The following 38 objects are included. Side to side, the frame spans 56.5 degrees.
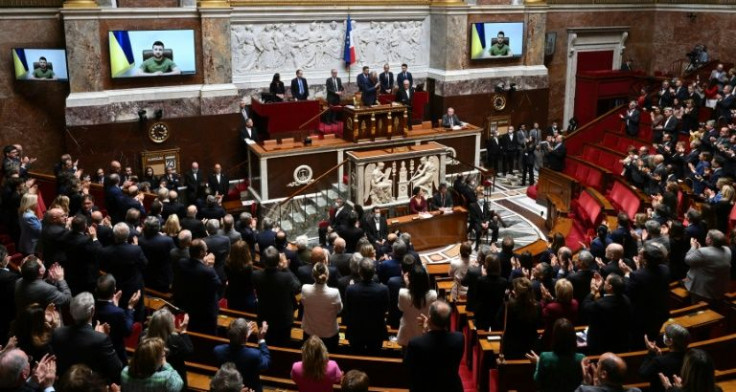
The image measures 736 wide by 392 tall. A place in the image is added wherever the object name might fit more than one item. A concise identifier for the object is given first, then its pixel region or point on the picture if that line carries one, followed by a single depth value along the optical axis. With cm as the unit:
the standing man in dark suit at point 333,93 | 1472
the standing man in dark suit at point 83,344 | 440
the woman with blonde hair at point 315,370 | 427
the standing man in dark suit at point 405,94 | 1509
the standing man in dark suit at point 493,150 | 1614
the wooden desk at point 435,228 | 1166
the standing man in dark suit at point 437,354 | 457
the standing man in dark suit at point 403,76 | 1533
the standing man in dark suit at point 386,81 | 1530
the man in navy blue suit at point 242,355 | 443
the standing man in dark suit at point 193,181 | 1249
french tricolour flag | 1546
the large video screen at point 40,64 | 1224
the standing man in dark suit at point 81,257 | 641
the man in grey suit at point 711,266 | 662
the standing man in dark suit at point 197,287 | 577
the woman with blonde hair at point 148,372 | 399
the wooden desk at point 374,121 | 1350
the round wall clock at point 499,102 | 1720
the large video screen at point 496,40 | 1661
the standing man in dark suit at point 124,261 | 615
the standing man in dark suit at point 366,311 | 550
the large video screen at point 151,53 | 1292
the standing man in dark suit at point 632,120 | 1502
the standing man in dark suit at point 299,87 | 1432
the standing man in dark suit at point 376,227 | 1066
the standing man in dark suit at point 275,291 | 571
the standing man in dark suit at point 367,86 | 1465
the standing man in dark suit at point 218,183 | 1266
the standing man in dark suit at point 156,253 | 671
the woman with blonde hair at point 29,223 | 745
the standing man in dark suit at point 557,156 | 1419
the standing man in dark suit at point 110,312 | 489
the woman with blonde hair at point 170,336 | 439
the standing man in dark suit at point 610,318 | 524
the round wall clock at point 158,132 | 1355
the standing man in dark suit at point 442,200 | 1209
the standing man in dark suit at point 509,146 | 1616
